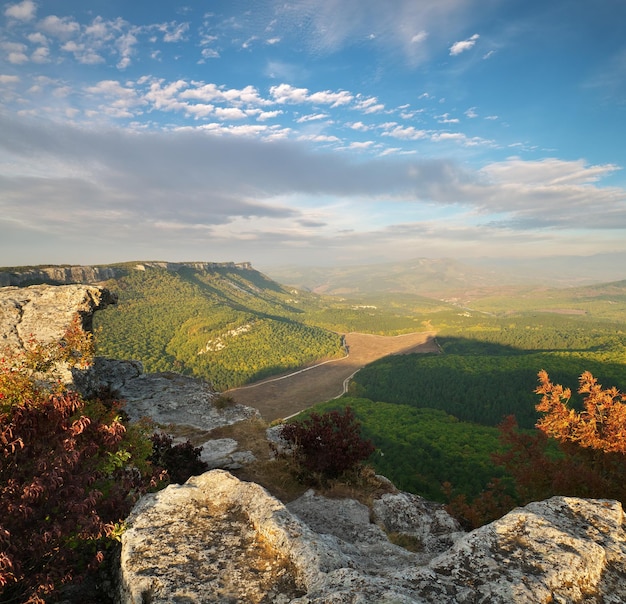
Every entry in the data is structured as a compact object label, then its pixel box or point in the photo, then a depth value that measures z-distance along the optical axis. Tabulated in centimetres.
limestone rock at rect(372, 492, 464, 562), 992
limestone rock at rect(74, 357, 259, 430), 1942
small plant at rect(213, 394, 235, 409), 2134
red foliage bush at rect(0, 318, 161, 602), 508
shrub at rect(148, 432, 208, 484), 1182
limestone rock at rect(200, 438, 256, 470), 1393
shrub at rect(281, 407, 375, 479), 1302
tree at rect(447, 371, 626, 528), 1097
